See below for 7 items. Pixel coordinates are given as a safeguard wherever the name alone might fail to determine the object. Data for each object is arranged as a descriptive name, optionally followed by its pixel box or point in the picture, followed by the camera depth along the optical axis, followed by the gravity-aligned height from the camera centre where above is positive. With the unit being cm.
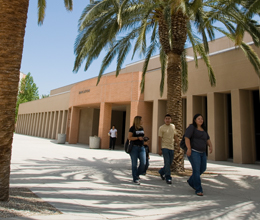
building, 1202 +278
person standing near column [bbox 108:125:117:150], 1767 +29
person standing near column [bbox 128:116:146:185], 593 -21
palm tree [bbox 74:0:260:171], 805 +441
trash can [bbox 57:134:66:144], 2250 -7
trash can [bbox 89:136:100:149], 1836 -27
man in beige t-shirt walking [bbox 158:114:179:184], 606 -5
